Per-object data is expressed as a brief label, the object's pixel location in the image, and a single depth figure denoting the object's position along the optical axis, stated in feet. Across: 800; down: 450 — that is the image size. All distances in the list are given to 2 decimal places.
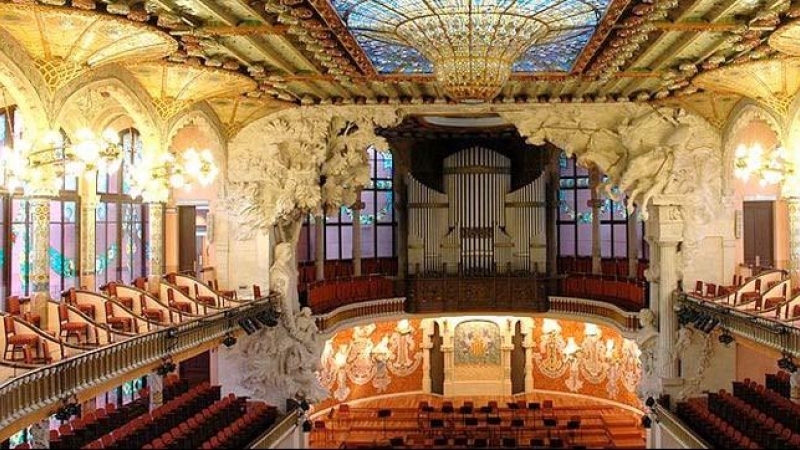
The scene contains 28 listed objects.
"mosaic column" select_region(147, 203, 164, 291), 64.23
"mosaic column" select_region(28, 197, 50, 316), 47.34
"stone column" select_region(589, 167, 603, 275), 86.89
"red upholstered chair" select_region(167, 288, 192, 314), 59.93
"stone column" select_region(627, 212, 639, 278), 82.99
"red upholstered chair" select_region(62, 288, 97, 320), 51.62
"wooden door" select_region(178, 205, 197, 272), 80.28
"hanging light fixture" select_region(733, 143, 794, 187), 55.77
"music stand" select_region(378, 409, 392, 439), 67.77
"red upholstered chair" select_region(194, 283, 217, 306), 64.53
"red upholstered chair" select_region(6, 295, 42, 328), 46.57
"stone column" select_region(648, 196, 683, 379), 70.59
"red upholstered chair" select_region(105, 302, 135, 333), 50.90
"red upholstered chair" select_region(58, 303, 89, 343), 46.24
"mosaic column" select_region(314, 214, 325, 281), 83.76
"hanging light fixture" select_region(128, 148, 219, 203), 59.93
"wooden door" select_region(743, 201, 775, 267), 79.51
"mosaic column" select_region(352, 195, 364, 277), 87.71
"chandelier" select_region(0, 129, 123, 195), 42.63
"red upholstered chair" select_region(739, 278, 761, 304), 60.64
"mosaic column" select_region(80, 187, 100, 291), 62.18
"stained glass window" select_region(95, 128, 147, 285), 68.90
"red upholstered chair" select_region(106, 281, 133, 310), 57.11
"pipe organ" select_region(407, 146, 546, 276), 87.76
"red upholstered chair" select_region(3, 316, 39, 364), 40.47
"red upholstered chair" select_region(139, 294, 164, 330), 55.62
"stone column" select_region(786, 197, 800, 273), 60.08
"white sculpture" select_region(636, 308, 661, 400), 71.51
